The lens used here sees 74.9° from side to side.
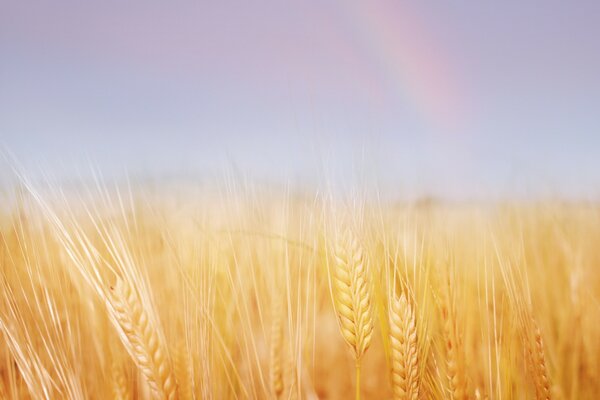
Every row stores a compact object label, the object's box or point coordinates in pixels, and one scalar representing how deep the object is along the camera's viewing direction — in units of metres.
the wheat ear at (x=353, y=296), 0.60
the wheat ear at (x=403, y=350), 0.57
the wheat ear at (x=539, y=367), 0.61
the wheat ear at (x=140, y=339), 0.59
